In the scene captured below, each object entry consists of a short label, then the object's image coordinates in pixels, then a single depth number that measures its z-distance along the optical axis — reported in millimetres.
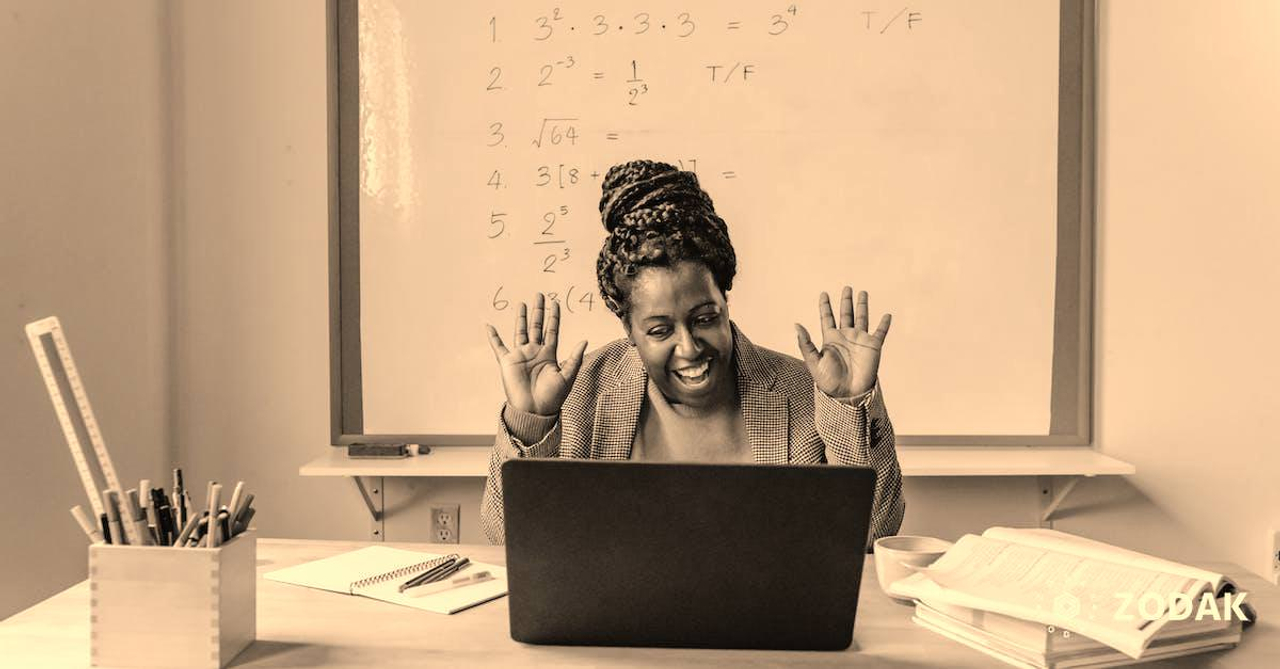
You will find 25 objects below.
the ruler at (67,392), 1062
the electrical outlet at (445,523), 2635
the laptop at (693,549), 997
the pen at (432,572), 1272
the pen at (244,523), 1112
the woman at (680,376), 1636
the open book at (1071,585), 963
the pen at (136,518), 1062
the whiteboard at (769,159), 2572
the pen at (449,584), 1262
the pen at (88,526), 1062
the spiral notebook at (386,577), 1229
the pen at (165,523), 1079
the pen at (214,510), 1058
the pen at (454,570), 1306
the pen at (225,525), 1071
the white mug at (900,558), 1241
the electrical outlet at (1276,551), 2553
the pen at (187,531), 1064
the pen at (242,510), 1106
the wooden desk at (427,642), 1025
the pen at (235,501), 1098
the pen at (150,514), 1073
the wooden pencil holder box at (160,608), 1026
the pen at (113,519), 1059
